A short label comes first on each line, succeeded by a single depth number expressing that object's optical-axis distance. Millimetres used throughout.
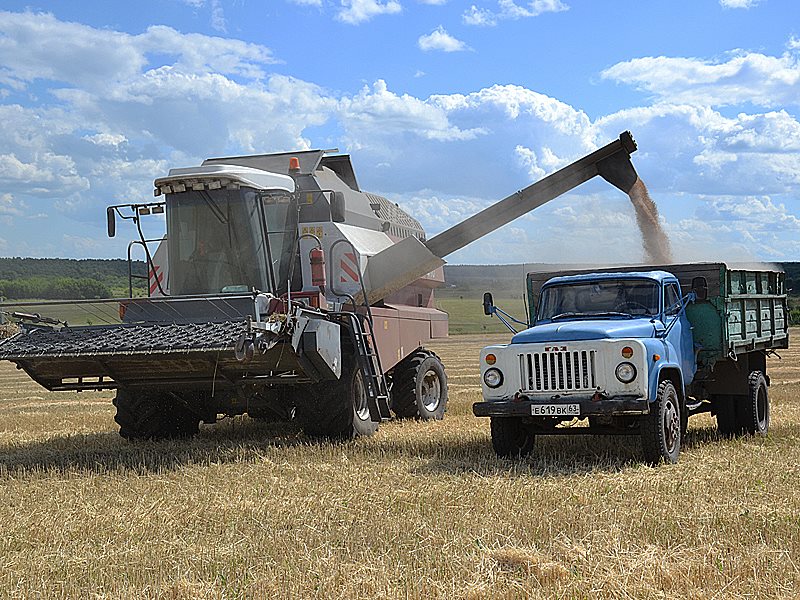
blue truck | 9367
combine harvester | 10281
